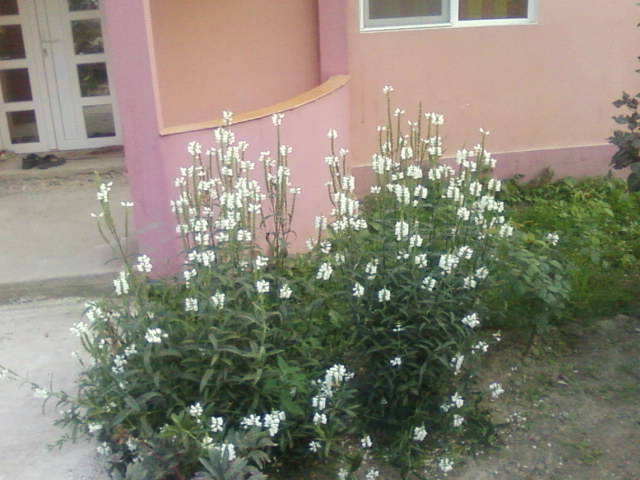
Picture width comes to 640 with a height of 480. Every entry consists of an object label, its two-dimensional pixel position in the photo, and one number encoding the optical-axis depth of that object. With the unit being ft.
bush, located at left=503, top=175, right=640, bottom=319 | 15.52
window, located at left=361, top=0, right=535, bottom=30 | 21.67
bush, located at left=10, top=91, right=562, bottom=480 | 9.77
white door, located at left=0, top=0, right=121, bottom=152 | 26.00
